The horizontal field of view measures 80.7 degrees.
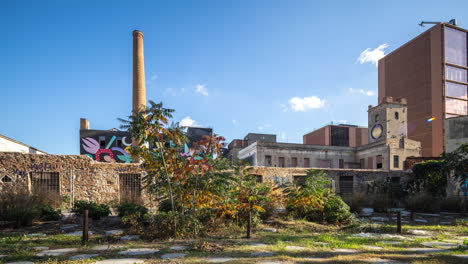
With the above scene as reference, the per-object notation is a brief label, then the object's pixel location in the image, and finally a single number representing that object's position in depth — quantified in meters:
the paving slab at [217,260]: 3.91
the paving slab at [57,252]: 4.46
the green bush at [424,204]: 11.97
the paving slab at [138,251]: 4.48
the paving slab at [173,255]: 4.20
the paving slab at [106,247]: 4.88
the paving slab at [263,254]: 4.27
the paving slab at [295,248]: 4.84
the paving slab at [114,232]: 6.19
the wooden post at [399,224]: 6.64
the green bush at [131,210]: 6.87
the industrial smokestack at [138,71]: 23.44
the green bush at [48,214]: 8.16
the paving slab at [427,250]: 4.65
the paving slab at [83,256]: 4.18
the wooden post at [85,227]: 5.28
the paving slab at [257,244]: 5.08
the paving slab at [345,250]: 4.55
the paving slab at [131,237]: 5.80
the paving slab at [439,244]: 5.12
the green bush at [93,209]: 8.30
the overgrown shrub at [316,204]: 8.03
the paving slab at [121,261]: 3.95
